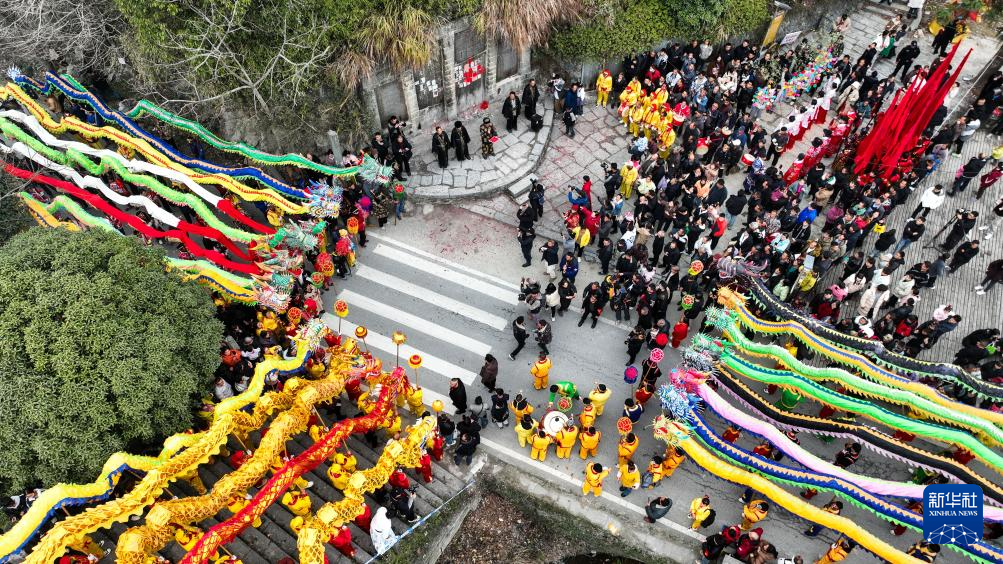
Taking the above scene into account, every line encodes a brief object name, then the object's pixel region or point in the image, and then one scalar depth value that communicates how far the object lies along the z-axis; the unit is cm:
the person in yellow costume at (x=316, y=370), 1238
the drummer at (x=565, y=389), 1242
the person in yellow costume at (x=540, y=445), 1175
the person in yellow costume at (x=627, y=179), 1645
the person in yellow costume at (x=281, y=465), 1009
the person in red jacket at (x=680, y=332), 1387
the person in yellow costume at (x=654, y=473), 1135
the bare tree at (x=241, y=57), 1453
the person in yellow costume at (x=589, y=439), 1182
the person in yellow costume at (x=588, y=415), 1198
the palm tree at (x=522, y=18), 1736
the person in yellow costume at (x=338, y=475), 1053
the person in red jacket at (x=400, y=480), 1127
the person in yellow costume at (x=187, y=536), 936
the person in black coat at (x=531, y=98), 1858
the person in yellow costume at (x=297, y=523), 995
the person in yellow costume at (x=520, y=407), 1181
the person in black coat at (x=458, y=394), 1201
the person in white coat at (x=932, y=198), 1570
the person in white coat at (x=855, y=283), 1384
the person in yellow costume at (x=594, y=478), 1119
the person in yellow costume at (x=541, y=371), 1271
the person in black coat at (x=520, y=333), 1323
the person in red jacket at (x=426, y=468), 1165
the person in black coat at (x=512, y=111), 1839
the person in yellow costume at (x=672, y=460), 1171
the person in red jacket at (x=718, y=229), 1483
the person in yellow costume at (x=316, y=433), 1109
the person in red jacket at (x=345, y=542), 1036
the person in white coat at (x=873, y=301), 1365
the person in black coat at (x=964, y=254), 1428
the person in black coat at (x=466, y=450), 1181
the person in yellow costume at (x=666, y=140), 1738
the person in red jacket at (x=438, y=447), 1212
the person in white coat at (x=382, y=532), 1035
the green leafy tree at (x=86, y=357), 916
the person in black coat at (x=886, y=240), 1457
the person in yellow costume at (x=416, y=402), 1230
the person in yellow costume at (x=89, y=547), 977
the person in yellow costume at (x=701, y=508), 1096
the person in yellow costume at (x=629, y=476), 1145
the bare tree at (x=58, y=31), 1691
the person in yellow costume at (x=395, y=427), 1178
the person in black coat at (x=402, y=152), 1708
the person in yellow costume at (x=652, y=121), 1809
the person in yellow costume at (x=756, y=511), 1070
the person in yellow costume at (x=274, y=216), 1470
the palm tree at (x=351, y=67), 1616
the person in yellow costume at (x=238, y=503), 1001
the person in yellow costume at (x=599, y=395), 1205
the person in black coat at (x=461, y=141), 1753
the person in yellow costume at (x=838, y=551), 1020
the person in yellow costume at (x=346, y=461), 1058
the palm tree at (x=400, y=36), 1591
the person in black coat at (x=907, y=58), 2023
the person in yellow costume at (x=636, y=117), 1847
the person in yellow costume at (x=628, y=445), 1141
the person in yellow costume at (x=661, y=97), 1809
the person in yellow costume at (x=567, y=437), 1173
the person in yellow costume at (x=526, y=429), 1190
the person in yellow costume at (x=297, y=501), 1027
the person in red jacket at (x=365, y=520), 1104
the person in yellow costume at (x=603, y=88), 1931
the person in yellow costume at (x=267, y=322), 1301
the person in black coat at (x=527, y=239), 1528
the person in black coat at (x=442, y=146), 1717
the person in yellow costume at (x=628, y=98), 1872
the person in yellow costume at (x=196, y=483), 1089
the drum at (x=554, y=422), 1188
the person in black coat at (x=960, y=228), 1466
